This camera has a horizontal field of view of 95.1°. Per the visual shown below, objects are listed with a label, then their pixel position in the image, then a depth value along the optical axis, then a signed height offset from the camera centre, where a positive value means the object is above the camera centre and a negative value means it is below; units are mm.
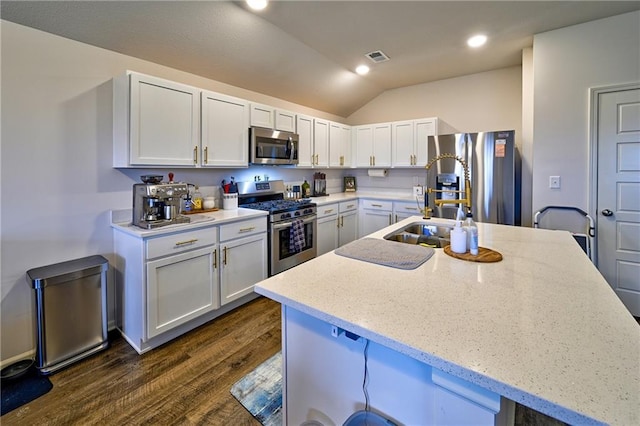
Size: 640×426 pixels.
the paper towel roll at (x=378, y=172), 4852 +613
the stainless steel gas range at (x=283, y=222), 3178 -156
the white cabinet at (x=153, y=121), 2260 +721
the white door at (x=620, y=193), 2654 +154
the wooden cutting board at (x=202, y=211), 2869 -24
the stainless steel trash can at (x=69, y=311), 1959 -724
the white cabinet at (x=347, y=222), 4312 -200
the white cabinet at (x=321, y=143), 4199 +971
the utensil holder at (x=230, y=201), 3172 +83
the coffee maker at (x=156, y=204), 2291 +38
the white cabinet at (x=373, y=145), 4508 +1019
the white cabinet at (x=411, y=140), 4113 +997
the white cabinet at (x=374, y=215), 4340 -95
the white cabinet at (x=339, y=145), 4512 +1021
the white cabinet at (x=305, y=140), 3906 +943
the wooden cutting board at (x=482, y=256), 1449 -239
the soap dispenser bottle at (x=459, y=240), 1537 -165
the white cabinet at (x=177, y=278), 2186 -581
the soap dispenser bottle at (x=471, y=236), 1516 -141
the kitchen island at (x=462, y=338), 646 -355
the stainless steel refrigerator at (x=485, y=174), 3209 +408
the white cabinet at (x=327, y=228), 3934 -260
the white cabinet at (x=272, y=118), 3240 +1074
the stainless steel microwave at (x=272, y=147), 3209 +728
